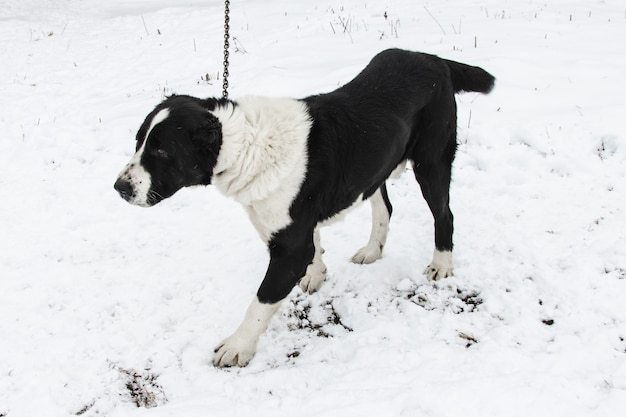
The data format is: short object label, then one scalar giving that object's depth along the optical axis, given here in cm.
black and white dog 294
